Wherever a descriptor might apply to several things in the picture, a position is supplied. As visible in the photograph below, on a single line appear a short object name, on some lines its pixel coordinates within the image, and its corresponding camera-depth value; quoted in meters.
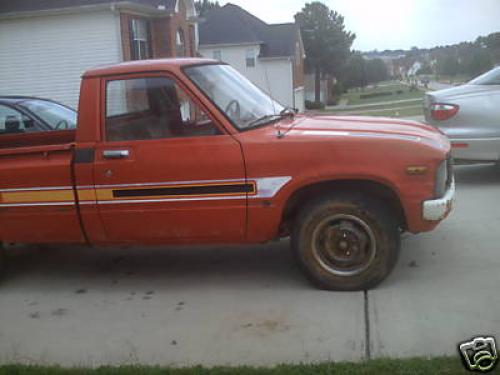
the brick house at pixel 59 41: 20.41
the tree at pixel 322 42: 55.00
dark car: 8.62
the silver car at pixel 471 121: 7.84
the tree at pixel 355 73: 64.31
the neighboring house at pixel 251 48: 38.62
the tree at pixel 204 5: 68.12
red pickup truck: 4.67
